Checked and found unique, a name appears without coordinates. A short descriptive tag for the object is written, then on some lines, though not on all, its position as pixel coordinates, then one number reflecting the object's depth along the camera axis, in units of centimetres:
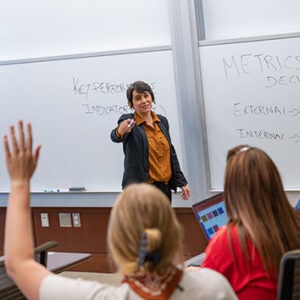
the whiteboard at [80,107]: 496
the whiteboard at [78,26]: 496
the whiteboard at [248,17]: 448
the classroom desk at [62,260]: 294
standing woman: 445
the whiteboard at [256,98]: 449
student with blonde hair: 146
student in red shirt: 207
